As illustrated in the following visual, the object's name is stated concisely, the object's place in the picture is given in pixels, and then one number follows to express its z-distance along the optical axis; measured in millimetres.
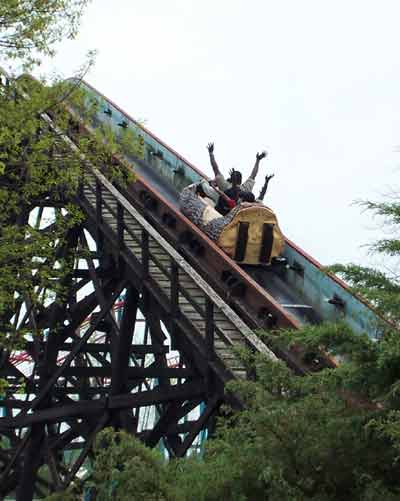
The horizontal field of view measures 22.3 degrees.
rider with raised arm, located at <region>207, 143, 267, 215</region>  15539
